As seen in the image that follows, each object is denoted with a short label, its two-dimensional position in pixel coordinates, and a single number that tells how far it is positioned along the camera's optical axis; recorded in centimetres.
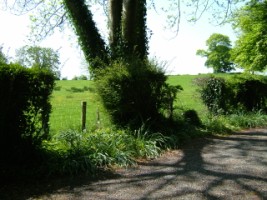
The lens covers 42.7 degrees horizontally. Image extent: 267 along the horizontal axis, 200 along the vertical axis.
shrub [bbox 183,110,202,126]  1191
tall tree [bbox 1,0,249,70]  1145
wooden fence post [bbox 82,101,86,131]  1061
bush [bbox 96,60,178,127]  998
